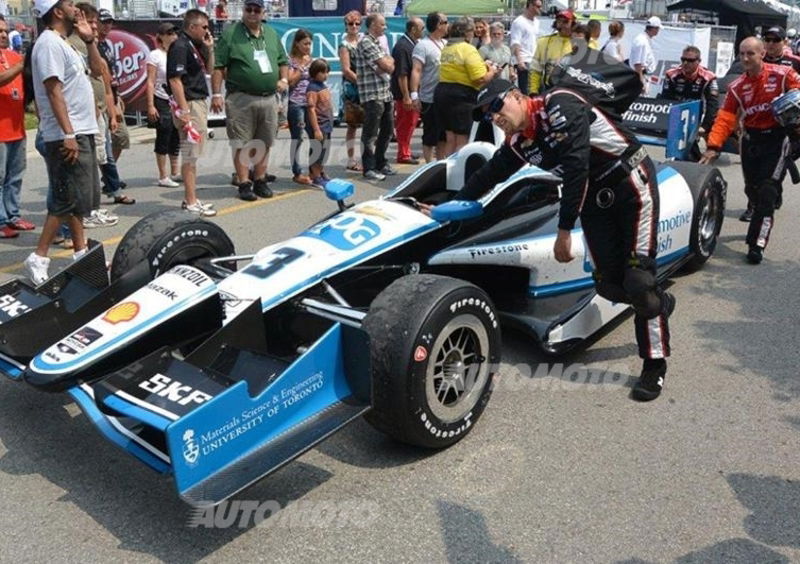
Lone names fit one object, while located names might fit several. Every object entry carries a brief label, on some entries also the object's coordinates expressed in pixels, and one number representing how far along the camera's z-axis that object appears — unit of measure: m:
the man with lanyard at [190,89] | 7.53
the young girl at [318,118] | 8.89
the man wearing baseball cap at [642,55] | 13.32
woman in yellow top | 8.39
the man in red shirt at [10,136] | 6.52
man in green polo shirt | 7.73
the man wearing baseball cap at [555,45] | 10.06
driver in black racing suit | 3.72
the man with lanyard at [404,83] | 9.34
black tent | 23.80
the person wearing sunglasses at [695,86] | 8.80
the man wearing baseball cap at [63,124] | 5.25
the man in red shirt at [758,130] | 6.05
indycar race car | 3.00
